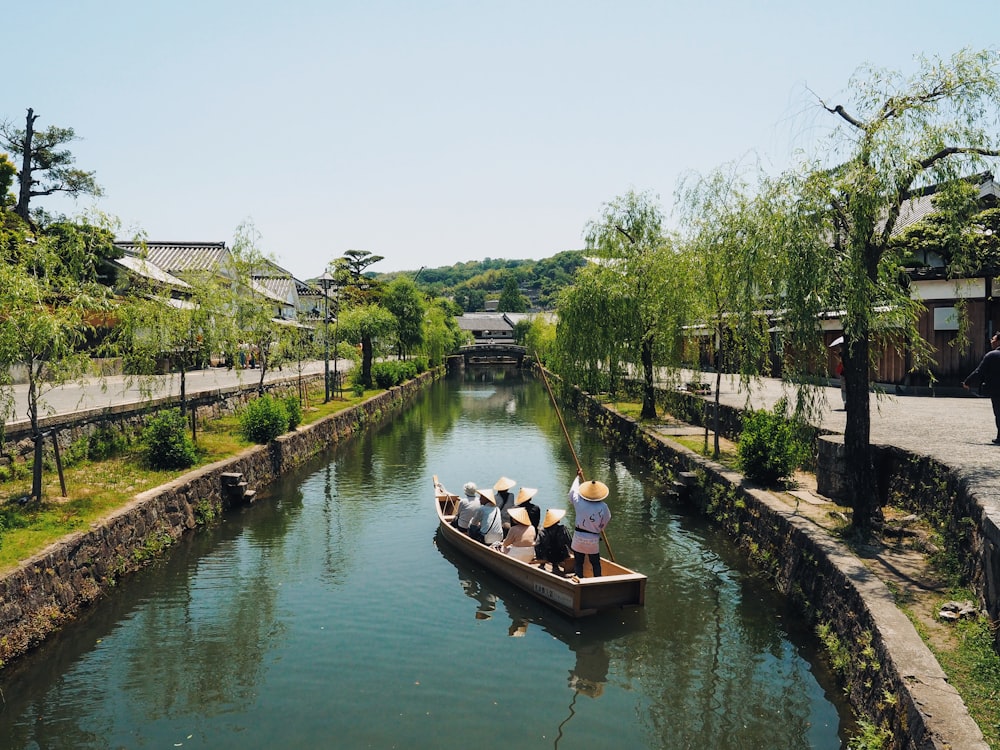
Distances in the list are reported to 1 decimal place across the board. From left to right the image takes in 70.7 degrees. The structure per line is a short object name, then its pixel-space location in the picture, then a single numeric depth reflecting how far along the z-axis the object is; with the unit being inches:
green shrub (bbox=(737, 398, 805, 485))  529.0
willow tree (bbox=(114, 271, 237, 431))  639.8
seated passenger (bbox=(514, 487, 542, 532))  480.1
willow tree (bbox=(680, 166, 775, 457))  441.7
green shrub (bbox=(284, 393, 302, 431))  867.4
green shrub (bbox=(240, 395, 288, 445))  770.2
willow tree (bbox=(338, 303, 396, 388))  1354.6
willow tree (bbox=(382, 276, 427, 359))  1716.3
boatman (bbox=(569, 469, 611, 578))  396.8
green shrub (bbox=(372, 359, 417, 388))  1545.3
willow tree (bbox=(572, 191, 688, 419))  826.8
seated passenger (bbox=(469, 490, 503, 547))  478.0
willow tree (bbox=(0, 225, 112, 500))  407.8
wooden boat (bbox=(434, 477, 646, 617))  382.9
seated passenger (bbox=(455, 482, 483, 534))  497.7
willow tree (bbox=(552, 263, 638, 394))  932.6
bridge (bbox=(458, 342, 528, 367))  3147.1
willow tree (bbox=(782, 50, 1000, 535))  386.6
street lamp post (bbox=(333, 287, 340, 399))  1322.6
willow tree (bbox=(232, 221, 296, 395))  827.4
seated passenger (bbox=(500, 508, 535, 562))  445.1
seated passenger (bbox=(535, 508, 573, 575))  419.5
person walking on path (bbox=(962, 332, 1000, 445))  465.4
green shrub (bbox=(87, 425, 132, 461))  582.9
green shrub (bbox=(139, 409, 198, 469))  598.2
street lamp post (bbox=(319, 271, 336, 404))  1125.7
